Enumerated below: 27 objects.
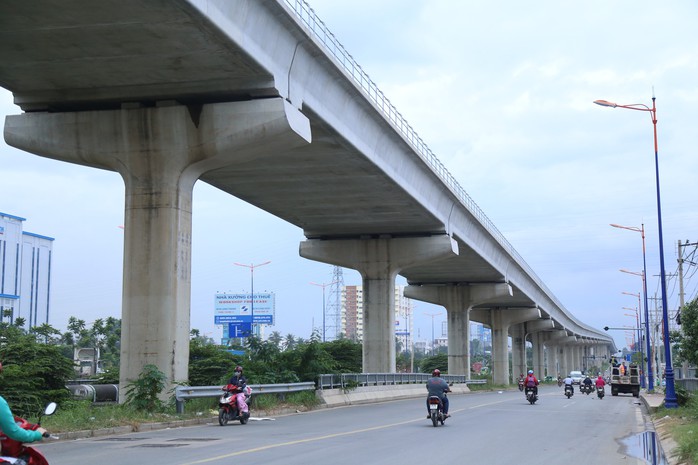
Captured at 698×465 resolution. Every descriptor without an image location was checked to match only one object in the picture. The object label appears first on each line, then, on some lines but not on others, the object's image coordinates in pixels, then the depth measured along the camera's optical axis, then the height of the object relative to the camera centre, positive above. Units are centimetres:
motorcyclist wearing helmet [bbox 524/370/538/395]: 3572 -155
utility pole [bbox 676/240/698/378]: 5150 +440
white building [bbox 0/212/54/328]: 12069 +1146
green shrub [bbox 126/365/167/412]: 2114 -109
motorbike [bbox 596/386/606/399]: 4706 -251
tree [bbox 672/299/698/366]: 2558 +41
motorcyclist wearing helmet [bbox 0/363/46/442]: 621 -60
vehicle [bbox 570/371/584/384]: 7819 -305
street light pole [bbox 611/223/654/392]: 4528 +101
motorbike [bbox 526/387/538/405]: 3559 -204
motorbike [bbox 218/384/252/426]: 2070 -146
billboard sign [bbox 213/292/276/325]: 10225 +479
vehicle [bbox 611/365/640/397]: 5366 -224
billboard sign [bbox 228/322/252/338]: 10057 +229
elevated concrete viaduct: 1878 +678
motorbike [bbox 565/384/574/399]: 4568 -237
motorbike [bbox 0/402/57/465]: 647 -78
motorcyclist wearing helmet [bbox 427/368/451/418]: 2131 -106
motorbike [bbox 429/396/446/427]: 2084 -157
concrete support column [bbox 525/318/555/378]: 12569 -78
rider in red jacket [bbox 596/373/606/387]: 4743 -202
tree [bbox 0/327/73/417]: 1972 -63
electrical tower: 14188 +877
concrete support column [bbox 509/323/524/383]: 10969 -40
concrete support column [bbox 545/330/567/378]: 13075 -6
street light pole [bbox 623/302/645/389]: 8386 -82
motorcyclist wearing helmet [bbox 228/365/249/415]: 2103 -98
